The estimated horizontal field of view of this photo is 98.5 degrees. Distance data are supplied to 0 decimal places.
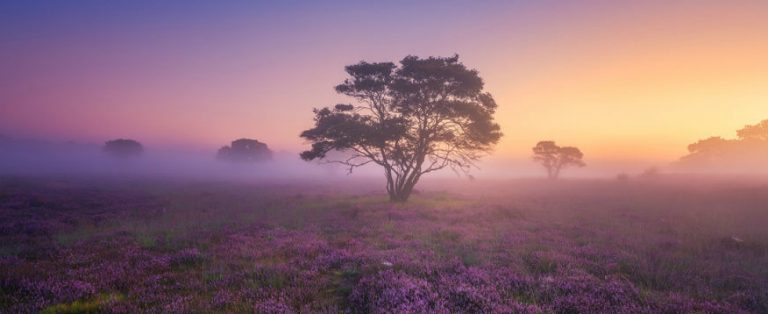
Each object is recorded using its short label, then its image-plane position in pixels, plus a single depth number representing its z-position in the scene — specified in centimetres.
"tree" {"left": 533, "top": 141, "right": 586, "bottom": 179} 7606
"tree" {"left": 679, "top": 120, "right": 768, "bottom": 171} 7394
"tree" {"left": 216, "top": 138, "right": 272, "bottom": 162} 11262
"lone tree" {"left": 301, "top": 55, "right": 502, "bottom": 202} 2308
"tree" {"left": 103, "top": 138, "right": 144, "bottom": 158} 12769
